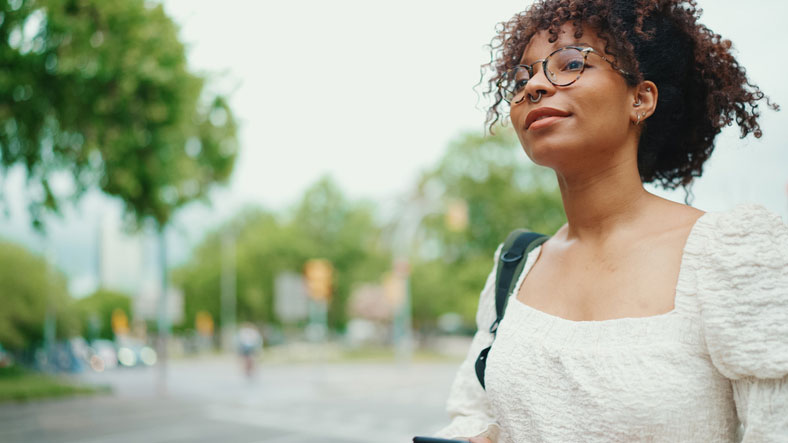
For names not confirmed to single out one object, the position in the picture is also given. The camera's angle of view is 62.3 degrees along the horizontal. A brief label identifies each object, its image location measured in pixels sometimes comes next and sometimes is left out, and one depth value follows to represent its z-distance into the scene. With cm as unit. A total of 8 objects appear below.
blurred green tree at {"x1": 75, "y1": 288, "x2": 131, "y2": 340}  7744
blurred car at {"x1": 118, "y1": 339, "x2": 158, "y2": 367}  3578
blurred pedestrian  2230
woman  107
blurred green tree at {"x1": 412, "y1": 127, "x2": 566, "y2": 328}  930
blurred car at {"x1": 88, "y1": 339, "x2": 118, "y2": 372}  3331
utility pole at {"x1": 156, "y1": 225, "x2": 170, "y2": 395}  1678
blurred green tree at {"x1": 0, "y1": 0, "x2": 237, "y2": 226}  718
